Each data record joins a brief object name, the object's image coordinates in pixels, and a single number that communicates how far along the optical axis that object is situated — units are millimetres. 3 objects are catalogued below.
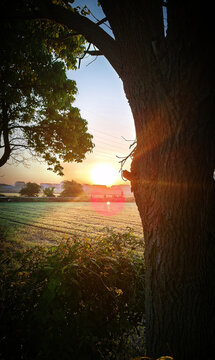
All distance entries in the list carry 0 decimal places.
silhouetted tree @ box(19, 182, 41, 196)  40406
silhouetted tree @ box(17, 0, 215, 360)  1289
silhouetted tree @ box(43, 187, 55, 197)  42406
